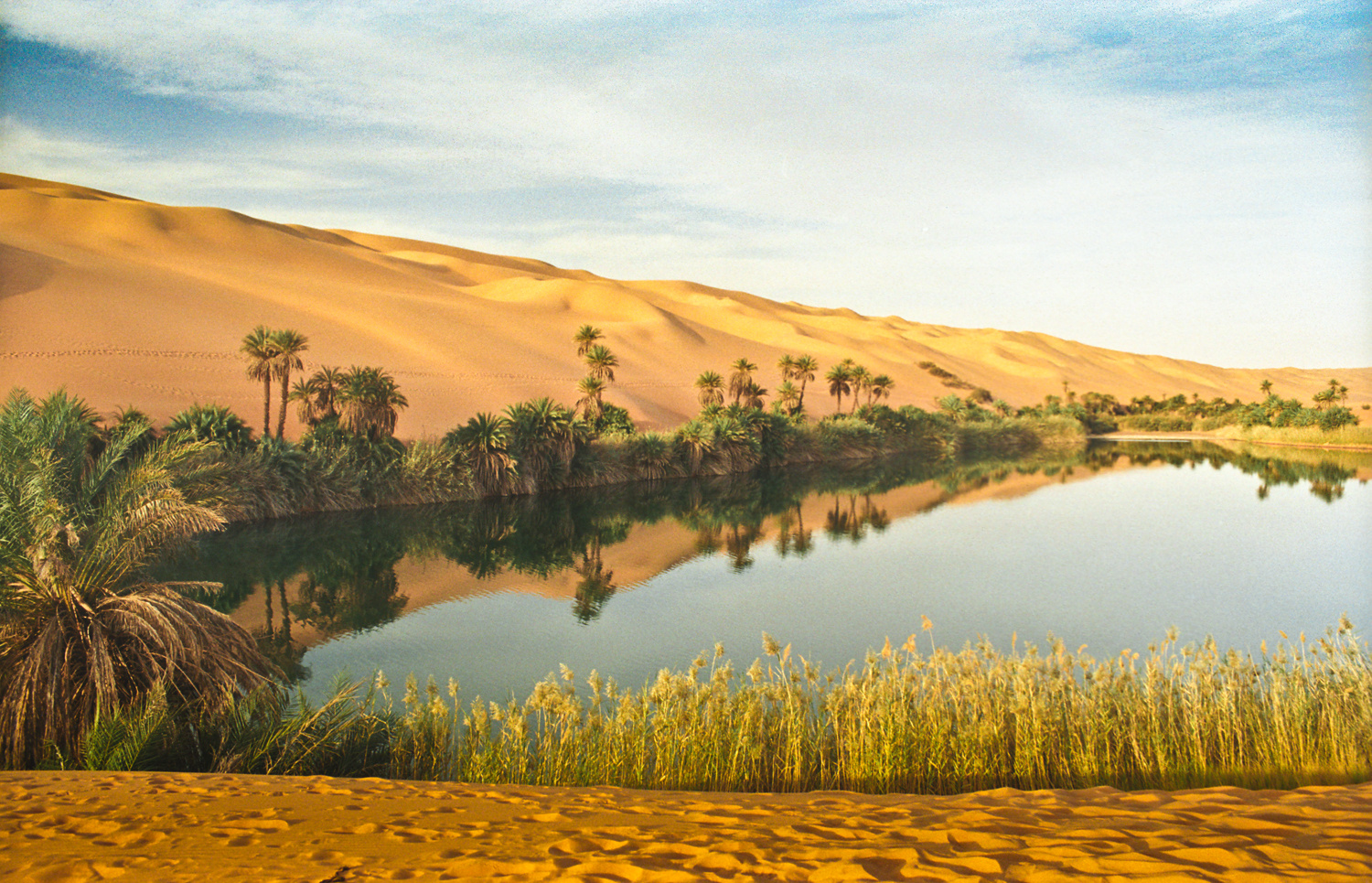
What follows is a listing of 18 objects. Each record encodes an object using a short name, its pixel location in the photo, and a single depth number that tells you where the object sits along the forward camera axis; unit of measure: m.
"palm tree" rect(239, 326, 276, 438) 25.09
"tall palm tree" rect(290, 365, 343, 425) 26.27
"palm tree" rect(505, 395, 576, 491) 26.03
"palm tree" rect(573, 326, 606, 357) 37.91
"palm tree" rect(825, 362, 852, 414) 48.38
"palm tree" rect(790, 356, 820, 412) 47.82
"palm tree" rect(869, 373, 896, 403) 54.84
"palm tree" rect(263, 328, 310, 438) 25.11
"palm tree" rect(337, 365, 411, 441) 23.05
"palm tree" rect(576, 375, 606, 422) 32.97
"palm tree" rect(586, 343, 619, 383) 34.25
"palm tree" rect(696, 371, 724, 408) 38.97
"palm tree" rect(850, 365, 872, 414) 49.79
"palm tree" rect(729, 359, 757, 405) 41.12
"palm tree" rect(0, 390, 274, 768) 5.67
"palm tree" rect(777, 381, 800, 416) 46.38
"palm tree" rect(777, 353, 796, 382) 47.97
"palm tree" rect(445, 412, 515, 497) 25.00
